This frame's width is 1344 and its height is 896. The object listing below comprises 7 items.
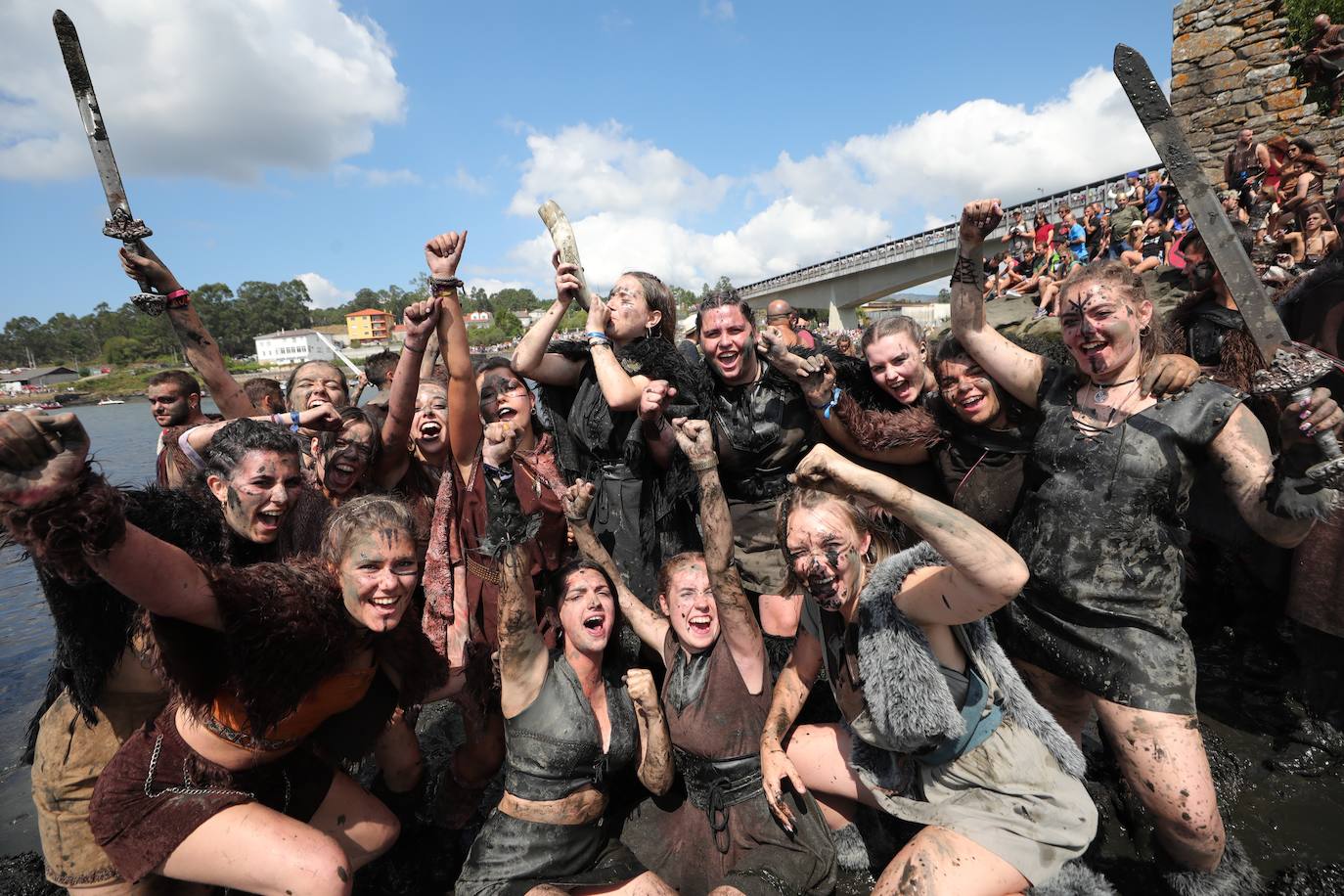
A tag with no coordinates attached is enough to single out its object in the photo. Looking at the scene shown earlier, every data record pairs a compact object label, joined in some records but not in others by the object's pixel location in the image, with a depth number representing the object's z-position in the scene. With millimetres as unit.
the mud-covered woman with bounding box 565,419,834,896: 2691
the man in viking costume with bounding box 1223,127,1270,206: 6883
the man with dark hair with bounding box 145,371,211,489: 4152
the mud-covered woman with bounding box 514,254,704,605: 3346
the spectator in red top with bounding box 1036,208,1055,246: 13603
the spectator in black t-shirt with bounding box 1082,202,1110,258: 11391
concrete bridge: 28094
